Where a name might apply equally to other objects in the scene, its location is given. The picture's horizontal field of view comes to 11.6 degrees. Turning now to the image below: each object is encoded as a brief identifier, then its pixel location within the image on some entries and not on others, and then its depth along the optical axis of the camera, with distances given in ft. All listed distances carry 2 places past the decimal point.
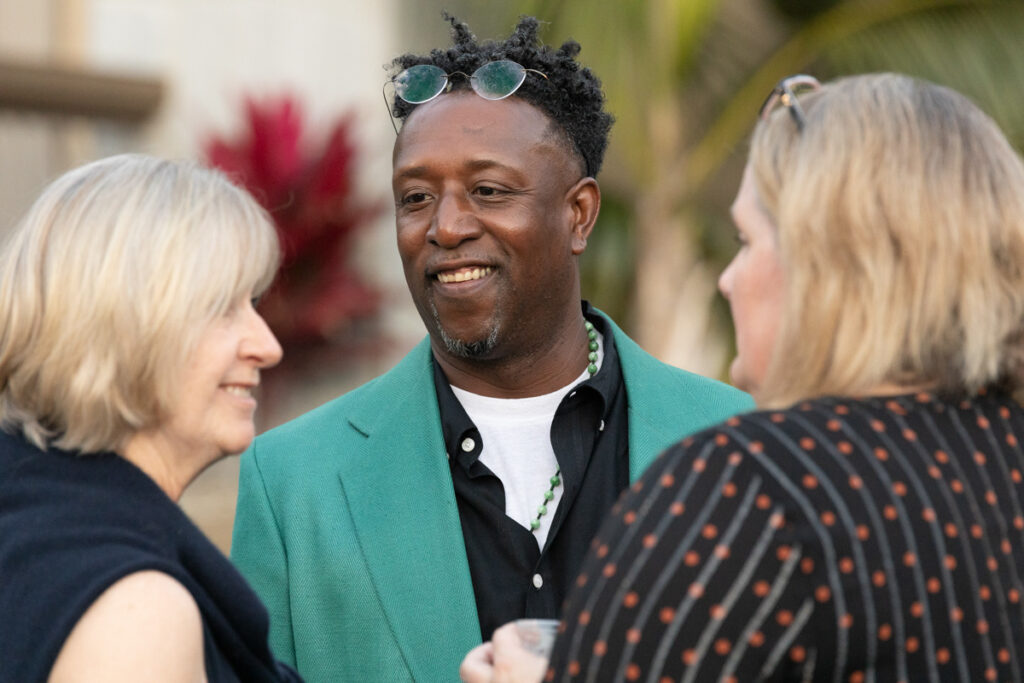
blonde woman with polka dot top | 11.50
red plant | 18.91
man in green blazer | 13.16
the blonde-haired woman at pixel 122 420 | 12.09
